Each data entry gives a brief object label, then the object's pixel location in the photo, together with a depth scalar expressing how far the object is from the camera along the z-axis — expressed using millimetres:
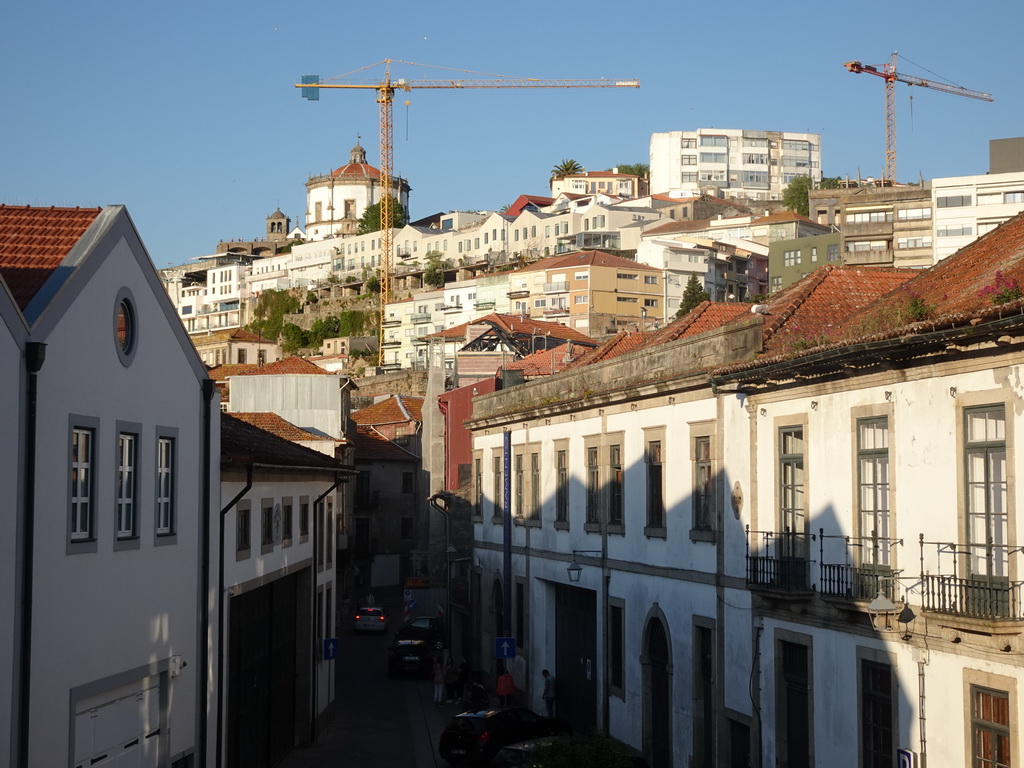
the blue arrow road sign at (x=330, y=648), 34438
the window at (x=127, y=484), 18969
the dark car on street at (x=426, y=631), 46344
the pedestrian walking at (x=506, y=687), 35250
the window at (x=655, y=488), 28172
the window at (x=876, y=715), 18750
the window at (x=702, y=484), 25609
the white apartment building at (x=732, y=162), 172375
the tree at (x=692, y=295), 96956
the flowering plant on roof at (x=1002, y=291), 16256
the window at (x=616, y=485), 30575
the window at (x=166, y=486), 20578
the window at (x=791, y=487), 21969
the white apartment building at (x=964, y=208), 83250
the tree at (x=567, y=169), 176750
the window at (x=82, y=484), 17219
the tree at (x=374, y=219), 168750
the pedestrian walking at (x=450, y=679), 39938
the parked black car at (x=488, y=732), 28703
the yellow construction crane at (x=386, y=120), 150375
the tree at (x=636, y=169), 188125
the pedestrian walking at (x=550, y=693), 34000
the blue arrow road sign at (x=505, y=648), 33031
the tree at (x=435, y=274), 145000
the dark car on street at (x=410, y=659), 43969
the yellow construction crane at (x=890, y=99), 159000
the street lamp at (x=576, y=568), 32250
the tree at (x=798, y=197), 152625
